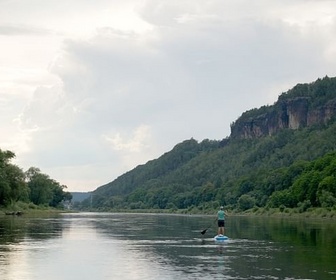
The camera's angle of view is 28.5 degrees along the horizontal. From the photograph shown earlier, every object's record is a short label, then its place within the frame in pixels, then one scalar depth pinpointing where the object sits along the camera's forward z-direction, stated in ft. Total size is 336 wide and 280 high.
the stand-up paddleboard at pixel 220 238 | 150.32
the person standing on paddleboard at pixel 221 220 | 158.51
